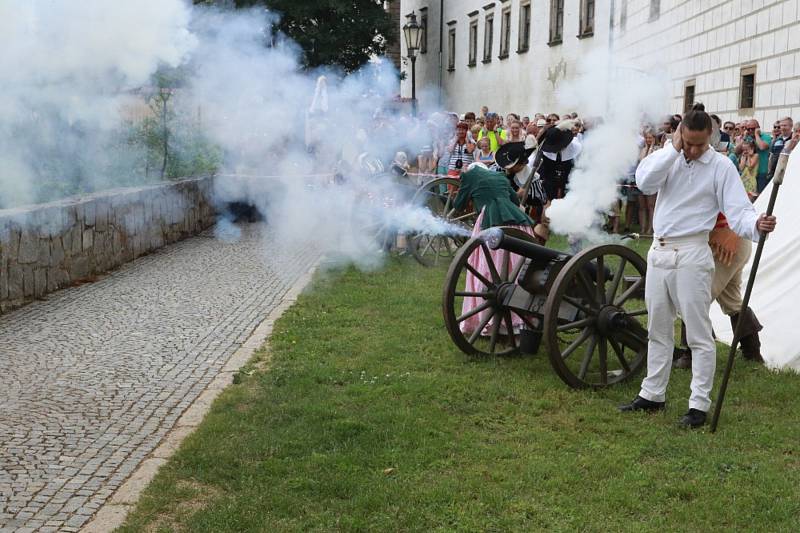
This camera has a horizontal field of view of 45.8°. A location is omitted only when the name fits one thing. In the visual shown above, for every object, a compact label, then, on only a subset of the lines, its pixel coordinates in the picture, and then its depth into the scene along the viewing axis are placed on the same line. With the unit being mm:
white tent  6797
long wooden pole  5094
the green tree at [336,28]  20391
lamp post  19469
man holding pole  5188
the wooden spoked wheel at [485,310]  6754
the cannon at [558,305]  6109
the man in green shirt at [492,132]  13672
